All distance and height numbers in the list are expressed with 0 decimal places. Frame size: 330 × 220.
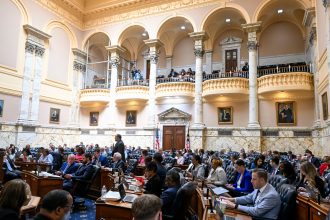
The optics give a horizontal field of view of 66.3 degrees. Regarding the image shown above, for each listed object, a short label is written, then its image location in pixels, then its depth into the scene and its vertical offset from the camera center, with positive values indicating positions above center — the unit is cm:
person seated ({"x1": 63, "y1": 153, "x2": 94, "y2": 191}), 627 -106
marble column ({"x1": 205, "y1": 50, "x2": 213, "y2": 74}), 1891 +574
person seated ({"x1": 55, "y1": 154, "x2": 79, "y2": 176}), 691 -92
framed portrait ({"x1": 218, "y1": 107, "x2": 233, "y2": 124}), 1614 +146
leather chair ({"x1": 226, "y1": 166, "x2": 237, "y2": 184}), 609 -91
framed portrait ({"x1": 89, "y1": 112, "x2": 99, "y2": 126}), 1969 +122
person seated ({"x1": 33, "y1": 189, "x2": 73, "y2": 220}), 212 -62
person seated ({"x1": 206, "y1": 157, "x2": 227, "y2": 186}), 550 -82
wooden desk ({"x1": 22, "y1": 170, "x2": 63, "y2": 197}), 583 -122
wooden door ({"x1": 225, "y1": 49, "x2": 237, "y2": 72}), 1841 +569
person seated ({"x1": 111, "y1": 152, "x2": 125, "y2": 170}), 766 -83
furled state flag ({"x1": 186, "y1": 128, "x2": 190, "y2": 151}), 1565 -40
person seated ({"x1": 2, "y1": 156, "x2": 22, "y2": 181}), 686 -111
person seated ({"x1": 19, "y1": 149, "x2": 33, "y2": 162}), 986 -100
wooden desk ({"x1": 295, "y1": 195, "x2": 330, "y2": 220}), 295 -86
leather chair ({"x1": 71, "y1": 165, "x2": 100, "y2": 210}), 616 -144
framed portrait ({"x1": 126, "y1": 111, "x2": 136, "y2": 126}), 1859 +124
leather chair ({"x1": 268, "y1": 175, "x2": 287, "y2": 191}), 415 -72
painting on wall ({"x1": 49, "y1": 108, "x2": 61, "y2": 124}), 1745 +120
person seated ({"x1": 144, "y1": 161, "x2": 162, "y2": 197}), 427 -78
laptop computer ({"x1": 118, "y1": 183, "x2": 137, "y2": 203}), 381 -95
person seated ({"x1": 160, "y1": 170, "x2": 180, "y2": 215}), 349 -77
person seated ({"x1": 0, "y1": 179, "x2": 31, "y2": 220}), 222 -62
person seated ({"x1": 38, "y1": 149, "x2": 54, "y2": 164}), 936 -93
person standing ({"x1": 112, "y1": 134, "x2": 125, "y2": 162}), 855 -42
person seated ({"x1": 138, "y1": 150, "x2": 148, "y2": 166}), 941 -100
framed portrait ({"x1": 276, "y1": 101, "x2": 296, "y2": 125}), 1473 +156
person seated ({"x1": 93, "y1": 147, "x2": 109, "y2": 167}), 880 -92
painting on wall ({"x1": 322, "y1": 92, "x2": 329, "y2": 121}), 1078 +154
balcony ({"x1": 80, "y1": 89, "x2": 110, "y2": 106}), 1886 +282
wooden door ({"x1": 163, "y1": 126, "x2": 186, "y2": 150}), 1686 -5
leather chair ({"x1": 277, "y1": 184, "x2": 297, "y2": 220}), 330 -86
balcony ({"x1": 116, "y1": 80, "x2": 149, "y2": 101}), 1783 +309
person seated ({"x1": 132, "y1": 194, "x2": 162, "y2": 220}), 202 -58
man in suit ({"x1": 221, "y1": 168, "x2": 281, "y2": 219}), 340 -85
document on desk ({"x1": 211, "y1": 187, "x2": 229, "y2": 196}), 405 -88
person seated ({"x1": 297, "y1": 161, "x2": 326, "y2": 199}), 396 -64
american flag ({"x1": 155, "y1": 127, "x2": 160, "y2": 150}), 1643 -41
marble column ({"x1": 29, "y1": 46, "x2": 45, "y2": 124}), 1605 +309
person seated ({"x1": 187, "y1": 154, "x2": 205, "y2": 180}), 615 -80
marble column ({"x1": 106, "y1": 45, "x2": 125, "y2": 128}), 1864 +434
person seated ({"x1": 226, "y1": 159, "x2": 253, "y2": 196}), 499 -92
